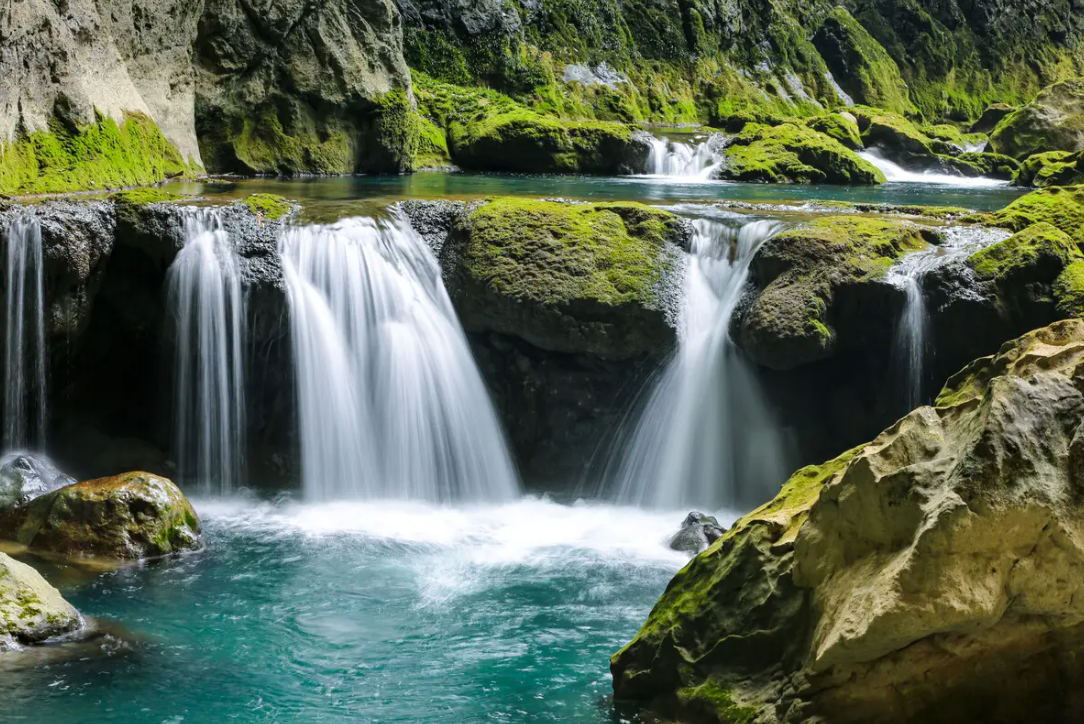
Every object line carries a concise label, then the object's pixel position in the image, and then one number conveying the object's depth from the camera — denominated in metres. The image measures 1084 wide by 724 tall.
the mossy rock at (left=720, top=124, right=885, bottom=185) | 22.77
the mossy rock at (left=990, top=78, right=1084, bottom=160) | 27.33
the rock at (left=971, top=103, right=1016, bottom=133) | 38.91
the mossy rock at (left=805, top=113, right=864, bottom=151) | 27.86
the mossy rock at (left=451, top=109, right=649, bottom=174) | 22.91
